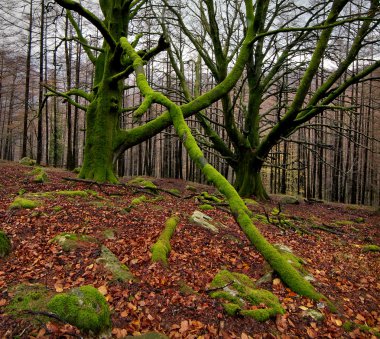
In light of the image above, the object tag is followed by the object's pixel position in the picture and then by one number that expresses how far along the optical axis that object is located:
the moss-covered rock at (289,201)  14.40
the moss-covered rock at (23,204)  5.98
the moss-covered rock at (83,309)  2.72
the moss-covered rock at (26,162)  17.69
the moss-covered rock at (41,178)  9.20
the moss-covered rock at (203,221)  6.43
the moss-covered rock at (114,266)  3.89
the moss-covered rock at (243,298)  3.44
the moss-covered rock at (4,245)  4.15
